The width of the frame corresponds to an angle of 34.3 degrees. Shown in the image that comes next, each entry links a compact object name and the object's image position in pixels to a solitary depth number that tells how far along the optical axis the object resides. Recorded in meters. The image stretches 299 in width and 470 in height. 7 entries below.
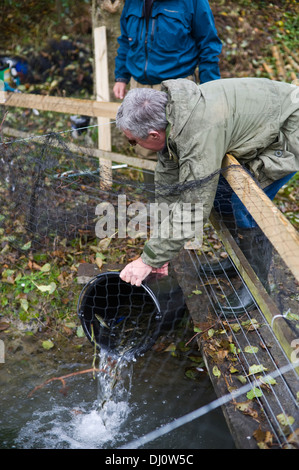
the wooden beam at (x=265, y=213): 2.16
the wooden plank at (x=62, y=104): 4.39
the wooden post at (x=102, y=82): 5.06
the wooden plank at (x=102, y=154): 4.65
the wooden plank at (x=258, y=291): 2.50
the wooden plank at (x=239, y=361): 2.61
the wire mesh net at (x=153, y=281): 2.86
